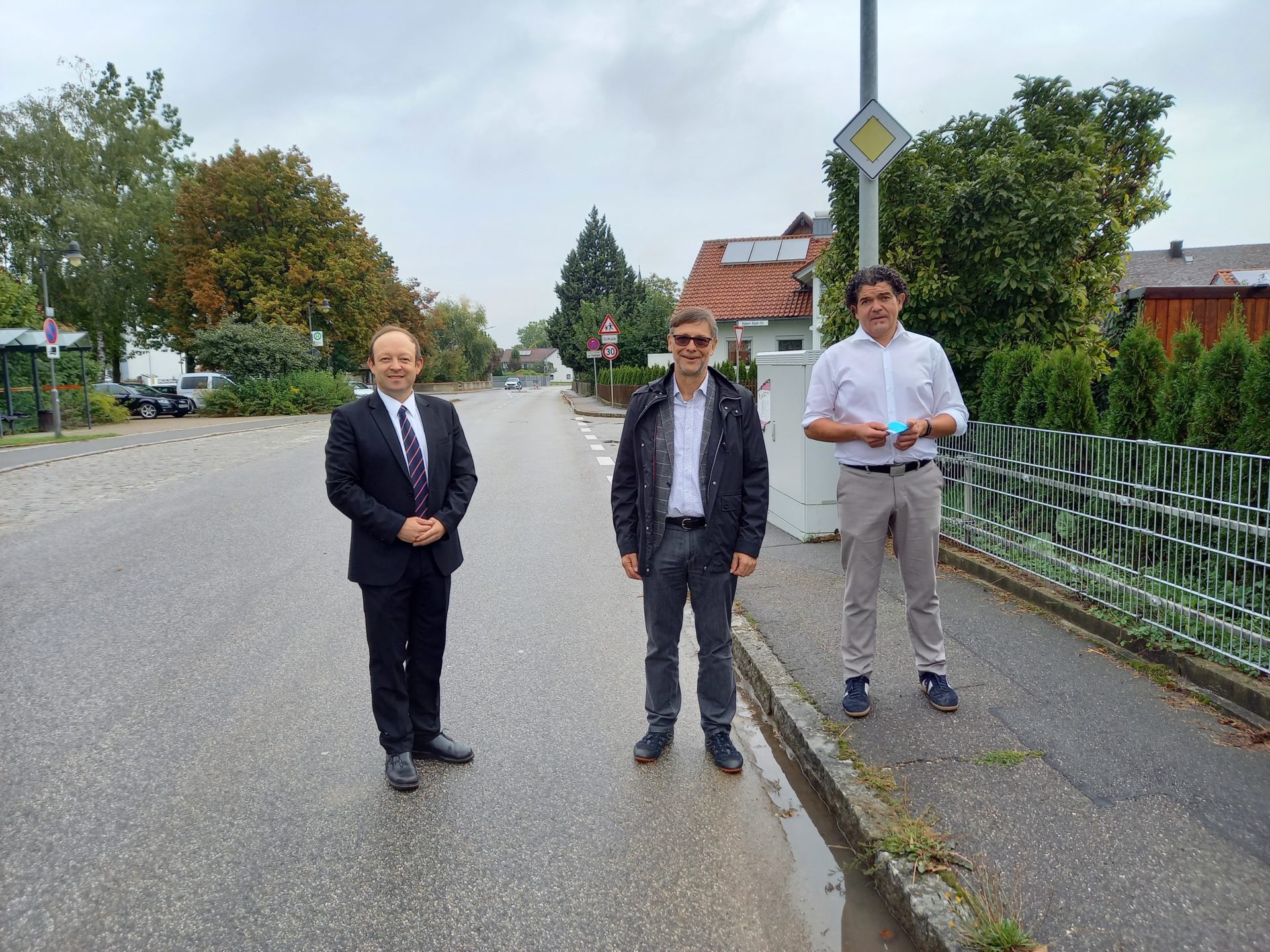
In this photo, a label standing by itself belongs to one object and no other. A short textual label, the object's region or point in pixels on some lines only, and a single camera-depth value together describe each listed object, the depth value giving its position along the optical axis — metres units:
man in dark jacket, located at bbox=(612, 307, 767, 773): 3.60
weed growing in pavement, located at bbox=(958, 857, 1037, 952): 2.37
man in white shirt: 3.89
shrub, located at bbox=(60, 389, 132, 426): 26.80
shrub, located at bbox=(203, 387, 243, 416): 33.81
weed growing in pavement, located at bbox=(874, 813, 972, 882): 2.76
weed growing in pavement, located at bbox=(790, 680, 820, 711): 4.15
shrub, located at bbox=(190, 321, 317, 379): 34.69
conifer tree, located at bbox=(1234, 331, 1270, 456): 4.32
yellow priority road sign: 6.61
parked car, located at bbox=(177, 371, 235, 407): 36.38
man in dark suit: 3.50
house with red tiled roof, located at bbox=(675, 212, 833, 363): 30.70
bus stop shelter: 21.89
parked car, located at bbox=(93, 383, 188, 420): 34.22
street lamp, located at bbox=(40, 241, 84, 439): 21.97
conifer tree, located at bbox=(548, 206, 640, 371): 79.12
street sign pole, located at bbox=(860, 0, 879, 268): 6.75
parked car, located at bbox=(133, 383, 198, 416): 35.35
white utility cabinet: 7.50
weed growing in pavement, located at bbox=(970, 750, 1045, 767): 3.43
